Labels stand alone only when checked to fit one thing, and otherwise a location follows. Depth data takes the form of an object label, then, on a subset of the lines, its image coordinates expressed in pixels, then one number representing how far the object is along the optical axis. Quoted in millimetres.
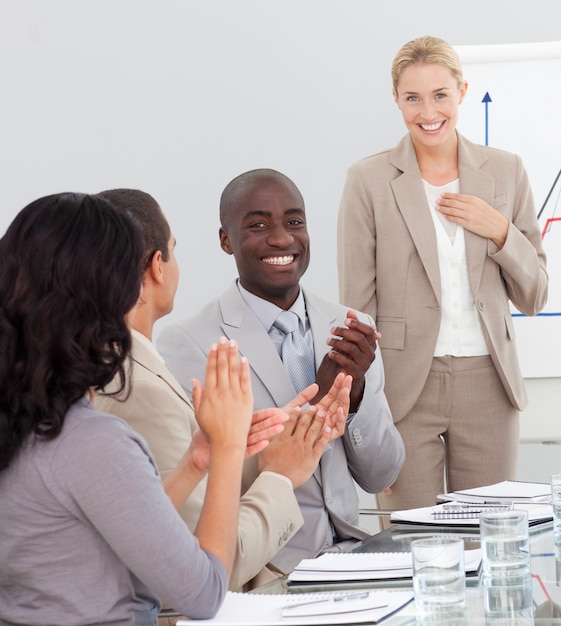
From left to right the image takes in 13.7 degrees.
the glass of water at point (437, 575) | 3010
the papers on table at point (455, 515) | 3471
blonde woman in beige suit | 4334
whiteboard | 4869
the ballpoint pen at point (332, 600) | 3022
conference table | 2993
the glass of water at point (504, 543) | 3154
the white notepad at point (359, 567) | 3160
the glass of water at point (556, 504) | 3376
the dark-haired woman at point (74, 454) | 2944
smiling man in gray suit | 3708
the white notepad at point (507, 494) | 3594
